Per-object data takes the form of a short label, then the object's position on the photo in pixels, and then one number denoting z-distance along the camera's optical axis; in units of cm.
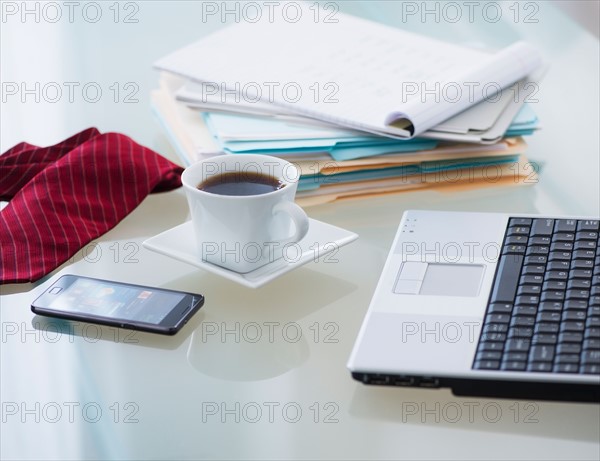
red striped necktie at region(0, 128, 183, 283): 157
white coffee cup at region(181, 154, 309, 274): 151
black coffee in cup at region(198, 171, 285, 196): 156
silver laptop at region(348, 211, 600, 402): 138
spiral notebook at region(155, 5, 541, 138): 172
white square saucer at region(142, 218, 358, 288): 152
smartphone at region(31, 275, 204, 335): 148
